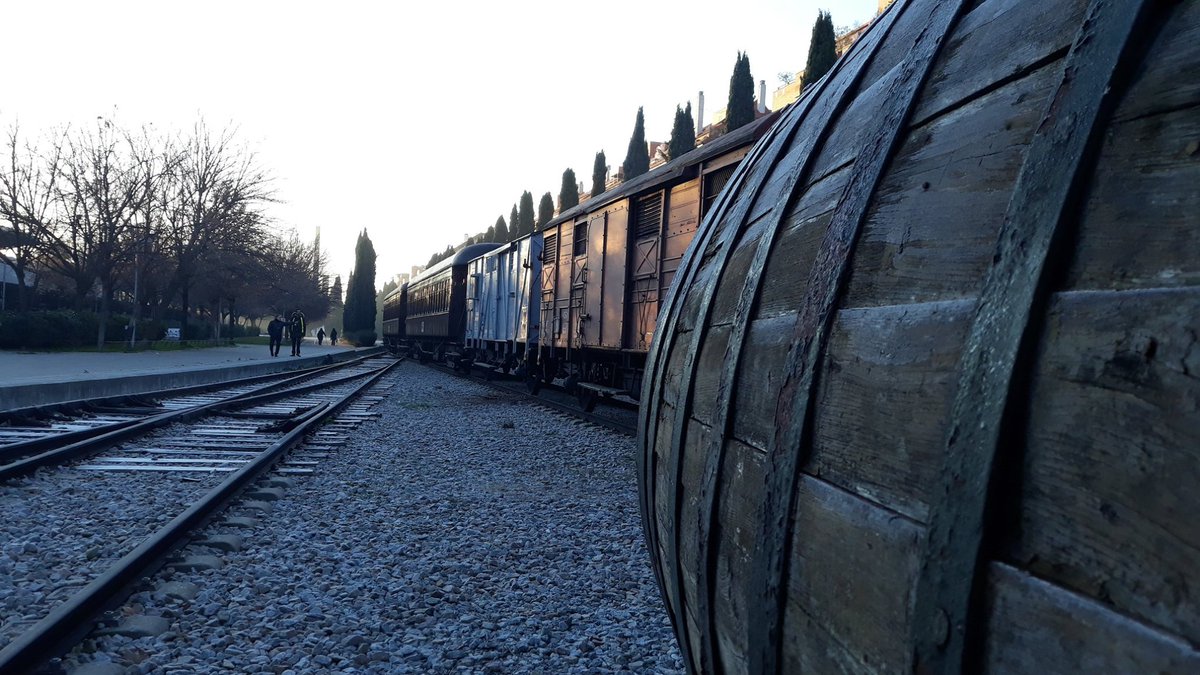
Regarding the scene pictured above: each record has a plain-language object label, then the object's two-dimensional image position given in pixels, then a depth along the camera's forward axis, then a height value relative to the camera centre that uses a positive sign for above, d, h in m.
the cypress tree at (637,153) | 52.00 +13.09
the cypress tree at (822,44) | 33.81 +13.76
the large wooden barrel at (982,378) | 0.68 -0.02
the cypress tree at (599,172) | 57.62 +13.04
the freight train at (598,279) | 8.74 +1.07
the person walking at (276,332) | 31.33 +0.06
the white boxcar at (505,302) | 15.41 +0.95
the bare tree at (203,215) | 33.75 +5.15
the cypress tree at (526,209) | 73.19 +12.71
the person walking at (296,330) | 33.63 +0.21
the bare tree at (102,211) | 29.56 +4.40
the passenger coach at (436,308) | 24.34 +1.22
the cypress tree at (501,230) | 79.88 +11.67
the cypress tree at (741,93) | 39.81 +13.36
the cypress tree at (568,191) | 62.75 +12.54
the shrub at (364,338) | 69.50 -0.08
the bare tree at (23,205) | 28.73 +4.41
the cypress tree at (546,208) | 67.16 +11.86
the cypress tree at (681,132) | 44.25 +12.43
